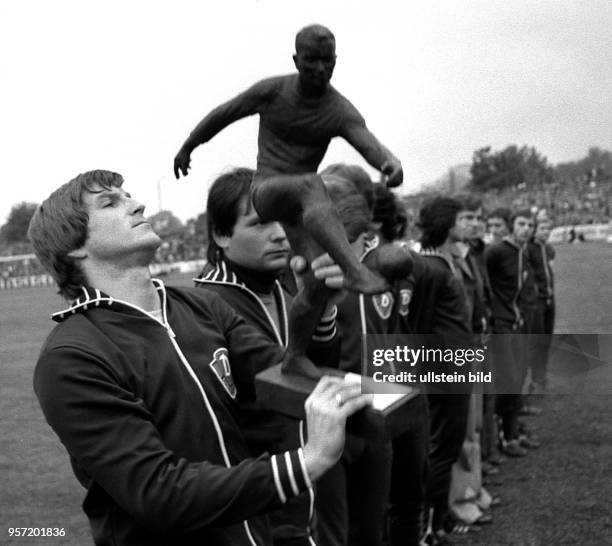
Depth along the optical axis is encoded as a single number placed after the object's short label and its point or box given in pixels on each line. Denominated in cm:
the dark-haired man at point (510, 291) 539
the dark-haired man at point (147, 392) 139
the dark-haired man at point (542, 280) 633
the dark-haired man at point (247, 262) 224
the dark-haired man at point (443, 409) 376
